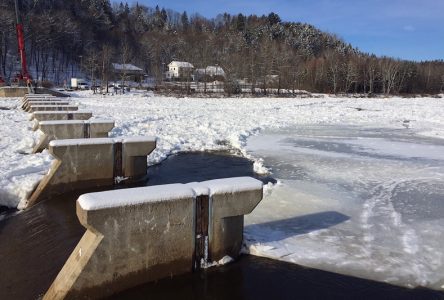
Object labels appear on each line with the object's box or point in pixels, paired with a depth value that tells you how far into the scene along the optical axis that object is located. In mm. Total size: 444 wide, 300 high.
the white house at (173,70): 115775
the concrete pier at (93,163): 9117
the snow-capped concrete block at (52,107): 18344
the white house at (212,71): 88712
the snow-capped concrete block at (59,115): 14750
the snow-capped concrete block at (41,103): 21188
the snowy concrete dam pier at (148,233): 4973
